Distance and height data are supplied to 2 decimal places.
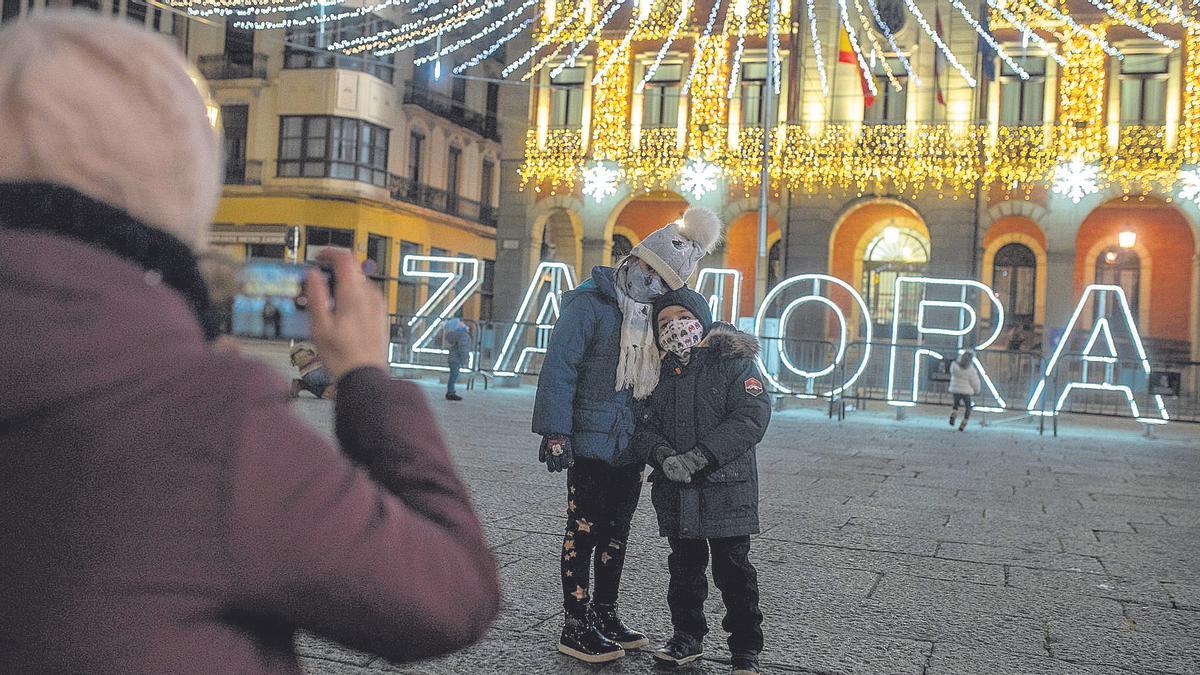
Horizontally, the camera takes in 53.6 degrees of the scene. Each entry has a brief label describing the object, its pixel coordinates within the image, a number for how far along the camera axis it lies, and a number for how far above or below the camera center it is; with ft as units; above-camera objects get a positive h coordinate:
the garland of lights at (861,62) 70.90 +17.62
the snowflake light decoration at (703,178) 85.66 +11.97
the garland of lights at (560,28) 79.71 +22.42
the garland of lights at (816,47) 75.31 +20.05
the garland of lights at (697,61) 81.20 +20.03
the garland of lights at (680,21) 80.60 +22.16
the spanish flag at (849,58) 71.36 +18.12
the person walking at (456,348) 59.06 -0.89
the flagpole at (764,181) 67.46 +9.69
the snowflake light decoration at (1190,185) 75.87 +11.90
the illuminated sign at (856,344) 59.82 +0.31
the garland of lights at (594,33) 82.40 +22.16
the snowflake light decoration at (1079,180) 77.82 +12.12
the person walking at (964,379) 56.59 -0.98
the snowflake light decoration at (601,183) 88.17 +11.59
